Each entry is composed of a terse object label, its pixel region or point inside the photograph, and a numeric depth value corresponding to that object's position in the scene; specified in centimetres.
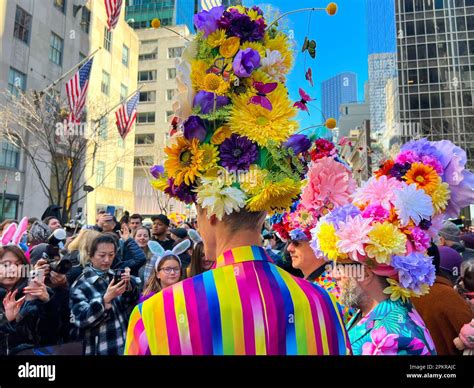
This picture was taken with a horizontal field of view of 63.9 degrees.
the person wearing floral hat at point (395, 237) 198
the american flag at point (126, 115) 1777
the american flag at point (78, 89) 1410
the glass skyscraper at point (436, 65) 3875
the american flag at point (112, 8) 1545
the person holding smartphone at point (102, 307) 327
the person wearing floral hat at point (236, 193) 116
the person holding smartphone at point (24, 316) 305
